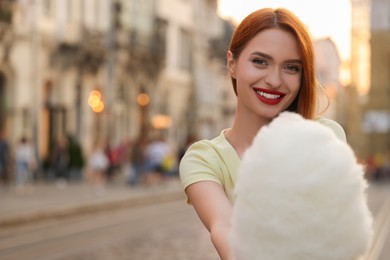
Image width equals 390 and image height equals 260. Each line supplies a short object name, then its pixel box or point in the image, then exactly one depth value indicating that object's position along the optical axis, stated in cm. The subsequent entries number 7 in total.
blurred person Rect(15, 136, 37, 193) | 2661
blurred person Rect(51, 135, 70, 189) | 3024
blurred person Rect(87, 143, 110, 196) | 2725
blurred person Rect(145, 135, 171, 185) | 3134
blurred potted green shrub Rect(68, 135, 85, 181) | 3300
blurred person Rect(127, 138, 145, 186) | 3169
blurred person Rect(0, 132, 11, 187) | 2598
